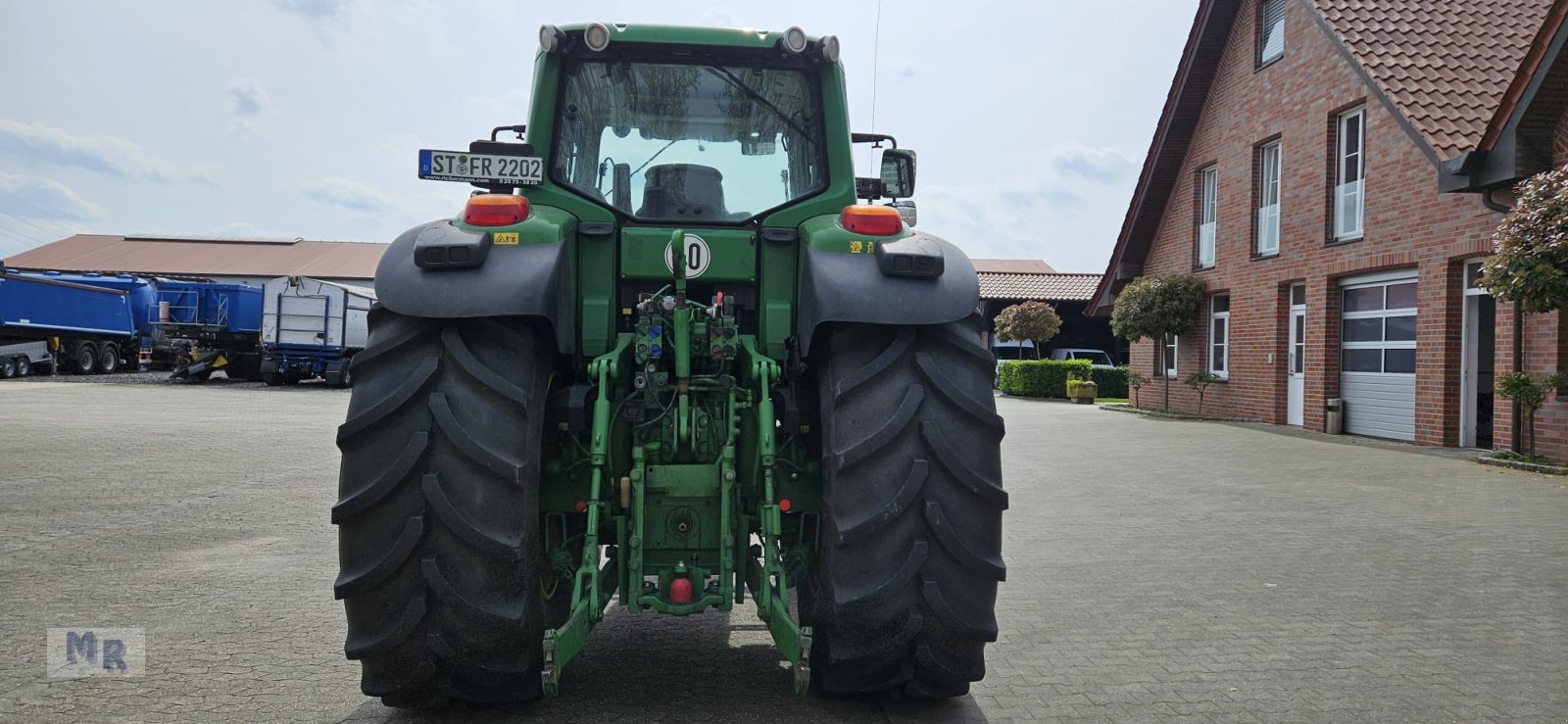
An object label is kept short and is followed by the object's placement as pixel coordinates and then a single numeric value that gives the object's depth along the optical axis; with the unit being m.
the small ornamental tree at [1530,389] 12.34
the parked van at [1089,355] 38.62
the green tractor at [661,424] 3.26
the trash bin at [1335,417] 16.98
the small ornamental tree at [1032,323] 33.94
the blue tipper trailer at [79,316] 27.55
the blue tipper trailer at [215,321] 30.39
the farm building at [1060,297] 41.00
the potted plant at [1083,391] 29.95
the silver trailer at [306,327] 28.88
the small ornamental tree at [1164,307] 21.84
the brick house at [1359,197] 13.66
